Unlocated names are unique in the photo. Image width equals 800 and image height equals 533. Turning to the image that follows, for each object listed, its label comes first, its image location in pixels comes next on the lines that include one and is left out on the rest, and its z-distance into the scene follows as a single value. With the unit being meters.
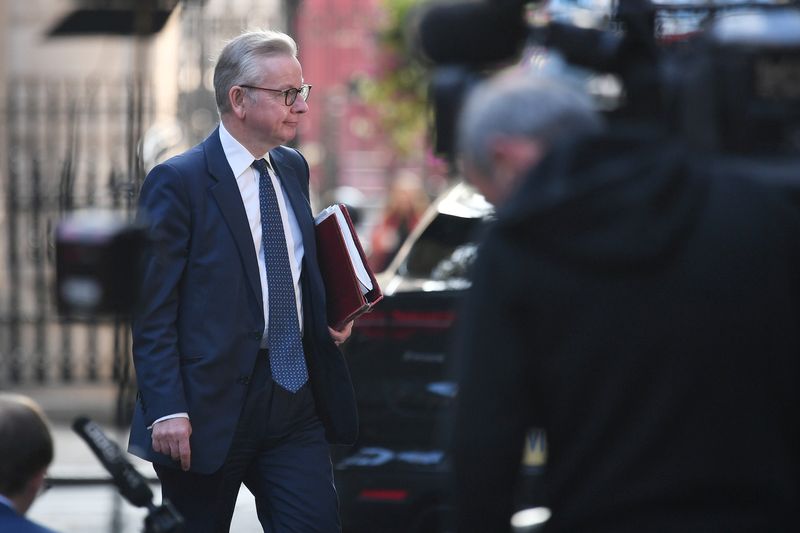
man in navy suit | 7.93
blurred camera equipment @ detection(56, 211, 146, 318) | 5.41
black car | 10.70
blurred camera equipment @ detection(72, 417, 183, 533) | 6.06
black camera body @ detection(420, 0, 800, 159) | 5.65
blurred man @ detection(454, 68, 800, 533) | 4.43
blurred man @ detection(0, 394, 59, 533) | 6.10
